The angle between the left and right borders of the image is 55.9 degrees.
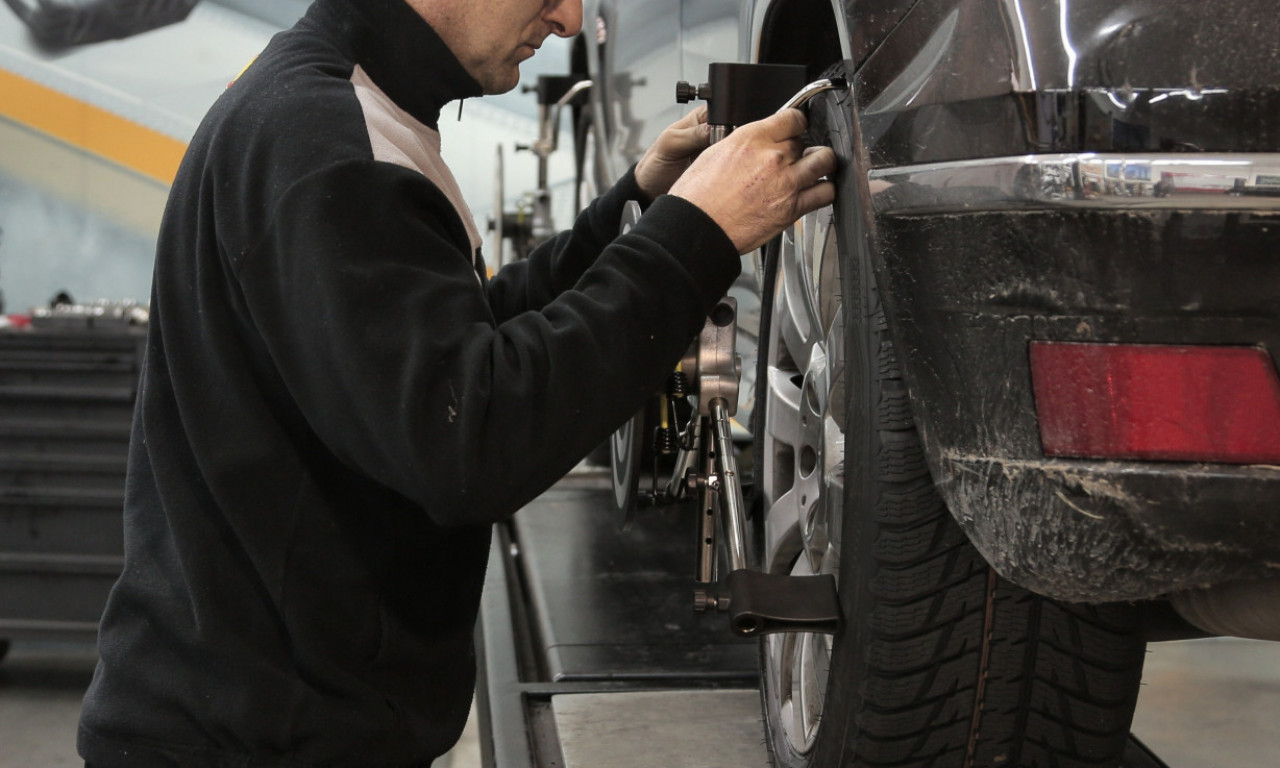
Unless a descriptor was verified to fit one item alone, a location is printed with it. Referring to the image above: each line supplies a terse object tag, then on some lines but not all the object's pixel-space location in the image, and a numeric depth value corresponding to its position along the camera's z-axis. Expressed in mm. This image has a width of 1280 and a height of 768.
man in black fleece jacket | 916
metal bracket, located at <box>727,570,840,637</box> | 1086
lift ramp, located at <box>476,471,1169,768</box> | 1688
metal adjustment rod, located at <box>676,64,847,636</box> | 1094
